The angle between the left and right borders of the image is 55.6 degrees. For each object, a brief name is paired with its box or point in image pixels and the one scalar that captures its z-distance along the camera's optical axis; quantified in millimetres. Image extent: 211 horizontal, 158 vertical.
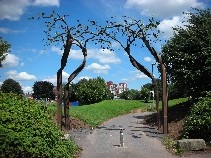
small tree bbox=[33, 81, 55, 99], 55877
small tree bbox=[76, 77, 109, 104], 40600
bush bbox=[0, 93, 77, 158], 5434
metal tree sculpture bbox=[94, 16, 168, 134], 12841
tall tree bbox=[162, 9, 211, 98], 14419
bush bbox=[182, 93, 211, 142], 9924
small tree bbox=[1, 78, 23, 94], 59882
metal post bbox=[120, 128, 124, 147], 9961
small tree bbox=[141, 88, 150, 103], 47800
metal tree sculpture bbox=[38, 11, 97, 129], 13219
